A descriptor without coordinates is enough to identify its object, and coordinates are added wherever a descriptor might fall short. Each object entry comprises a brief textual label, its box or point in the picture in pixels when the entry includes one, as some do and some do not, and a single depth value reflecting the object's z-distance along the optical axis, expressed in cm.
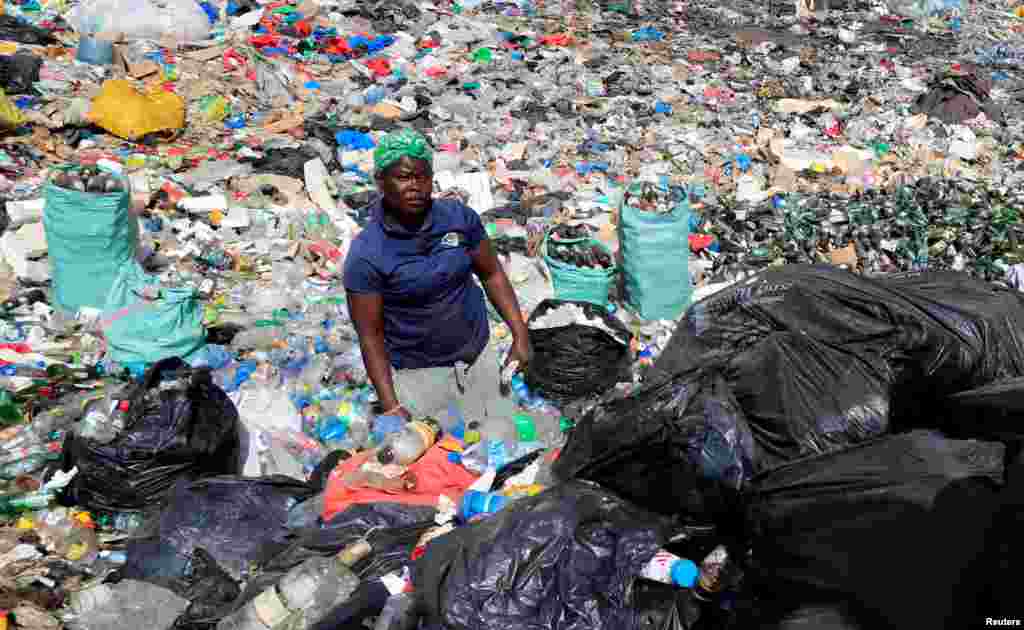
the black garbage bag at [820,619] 192
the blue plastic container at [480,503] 265
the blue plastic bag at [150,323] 429
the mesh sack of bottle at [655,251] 480
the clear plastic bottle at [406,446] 305
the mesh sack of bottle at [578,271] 488
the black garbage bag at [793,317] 315
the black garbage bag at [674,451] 254
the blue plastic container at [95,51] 813
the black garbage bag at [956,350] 302
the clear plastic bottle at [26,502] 330
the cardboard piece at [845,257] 573
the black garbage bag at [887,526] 190
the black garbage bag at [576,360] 396
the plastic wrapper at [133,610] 268
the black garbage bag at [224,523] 296
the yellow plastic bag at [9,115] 659
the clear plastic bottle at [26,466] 349
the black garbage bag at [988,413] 221
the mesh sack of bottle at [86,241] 454
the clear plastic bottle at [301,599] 233
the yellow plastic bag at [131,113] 694
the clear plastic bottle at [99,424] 330
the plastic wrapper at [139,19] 891
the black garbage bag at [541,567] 211
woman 320
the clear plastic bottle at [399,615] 219
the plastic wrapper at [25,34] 841
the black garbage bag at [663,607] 217
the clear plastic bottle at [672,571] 220
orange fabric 294
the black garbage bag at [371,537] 256
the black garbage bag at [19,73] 738
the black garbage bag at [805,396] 281
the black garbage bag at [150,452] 326
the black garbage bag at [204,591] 259
